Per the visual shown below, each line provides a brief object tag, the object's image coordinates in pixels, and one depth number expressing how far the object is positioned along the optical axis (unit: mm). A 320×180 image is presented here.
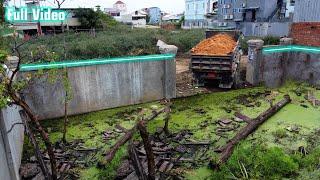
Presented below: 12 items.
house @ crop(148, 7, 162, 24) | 83488
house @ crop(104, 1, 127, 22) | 74681
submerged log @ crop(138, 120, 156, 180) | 5781
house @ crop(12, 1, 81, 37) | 34544
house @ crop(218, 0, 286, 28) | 41781
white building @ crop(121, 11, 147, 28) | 66338
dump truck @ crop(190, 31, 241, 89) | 13562
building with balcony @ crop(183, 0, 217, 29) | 54656
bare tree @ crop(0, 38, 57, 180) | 5738
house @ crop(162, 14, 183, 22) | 82062
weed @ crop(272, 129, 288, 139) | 9541
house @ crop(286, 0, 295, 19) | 38694
